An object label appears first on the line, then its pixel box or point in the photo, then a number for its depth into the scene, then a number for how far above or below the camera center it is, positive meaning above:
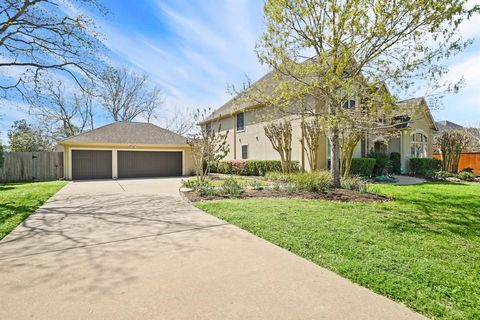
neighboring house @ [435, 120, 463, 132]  37.28 +5.27
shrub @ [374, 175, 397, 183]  14.01 -1.07
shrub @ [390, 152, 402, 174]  18.06 -0.17
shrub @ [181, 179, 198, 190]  10.19 -0.89
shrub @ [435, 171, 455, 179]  15.82 -0.99
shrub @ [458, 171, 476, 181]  15.07 -1.03
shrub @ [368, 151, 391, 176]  16.23 -0.32
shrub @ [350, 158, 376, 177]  14.51 -0.38
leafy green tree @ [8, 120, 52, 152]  26.34 +2.83
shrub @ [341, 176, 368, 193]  8.88 -0.90
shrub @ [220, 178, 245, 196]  8.95 -0.95
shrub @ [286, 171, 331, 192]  9.15 -0.77
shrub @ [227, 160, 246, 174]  18.29 -0.29
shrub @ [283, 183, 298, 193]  9.30 -0.98
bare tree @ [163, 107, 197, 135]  33.50 +5.81
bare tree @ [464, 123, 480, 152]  24.88 +1.92
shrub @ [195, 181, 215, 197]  8.83 -0.95
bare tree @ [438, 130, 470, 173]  17.78 +0.84
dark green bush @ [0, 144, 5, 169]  14.59 +0.43
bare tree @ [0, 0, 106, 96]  10.27 +5.28
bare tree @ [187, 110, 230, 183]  10.59 +0.64
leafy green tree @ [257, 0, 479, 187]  7.16 +3.54
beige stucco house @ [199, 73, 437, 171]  15.52 +1.46
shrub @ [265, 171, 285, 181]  13.48 -0.77
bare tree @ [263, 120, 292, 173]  13.60 +1.25
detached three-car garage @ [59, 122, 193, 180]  17.19 +0.78
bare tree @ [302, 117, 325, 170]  12.91 +1.28
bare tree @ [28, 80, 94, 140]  28.30 +5.60
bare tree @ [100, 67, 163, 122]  30.16 +7.96
